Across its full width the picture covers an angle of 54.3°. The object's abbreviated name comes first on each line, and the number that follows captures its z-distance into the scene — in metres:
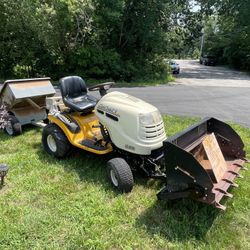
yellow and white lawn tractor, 2.18
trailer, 4.15
